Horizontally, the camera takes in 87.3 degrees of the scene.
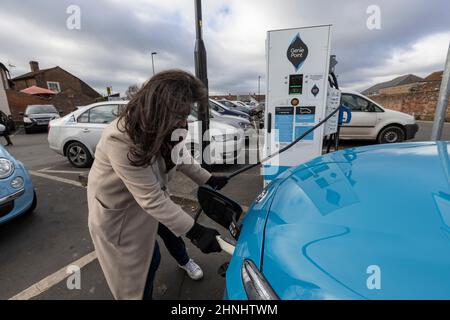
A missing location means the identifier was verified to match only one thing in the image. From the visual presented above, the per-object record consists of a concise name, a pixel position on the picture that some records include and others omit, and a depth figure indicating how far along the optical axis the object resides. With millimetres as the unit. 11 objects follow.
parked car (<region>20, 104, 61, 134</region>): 13070
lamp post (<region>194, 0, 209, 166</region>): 3438
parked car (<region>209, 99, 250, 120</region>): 7509
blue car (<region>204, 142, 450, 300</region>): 766
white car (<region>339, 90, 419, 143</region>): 6473
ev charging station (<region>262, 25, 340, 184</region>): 2921
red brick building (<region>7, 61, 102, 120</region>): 19141
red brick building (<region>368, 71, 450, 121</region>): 14971
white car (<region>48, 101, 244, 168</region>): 4691
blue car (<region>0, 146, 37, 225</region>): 2436
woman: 1093
